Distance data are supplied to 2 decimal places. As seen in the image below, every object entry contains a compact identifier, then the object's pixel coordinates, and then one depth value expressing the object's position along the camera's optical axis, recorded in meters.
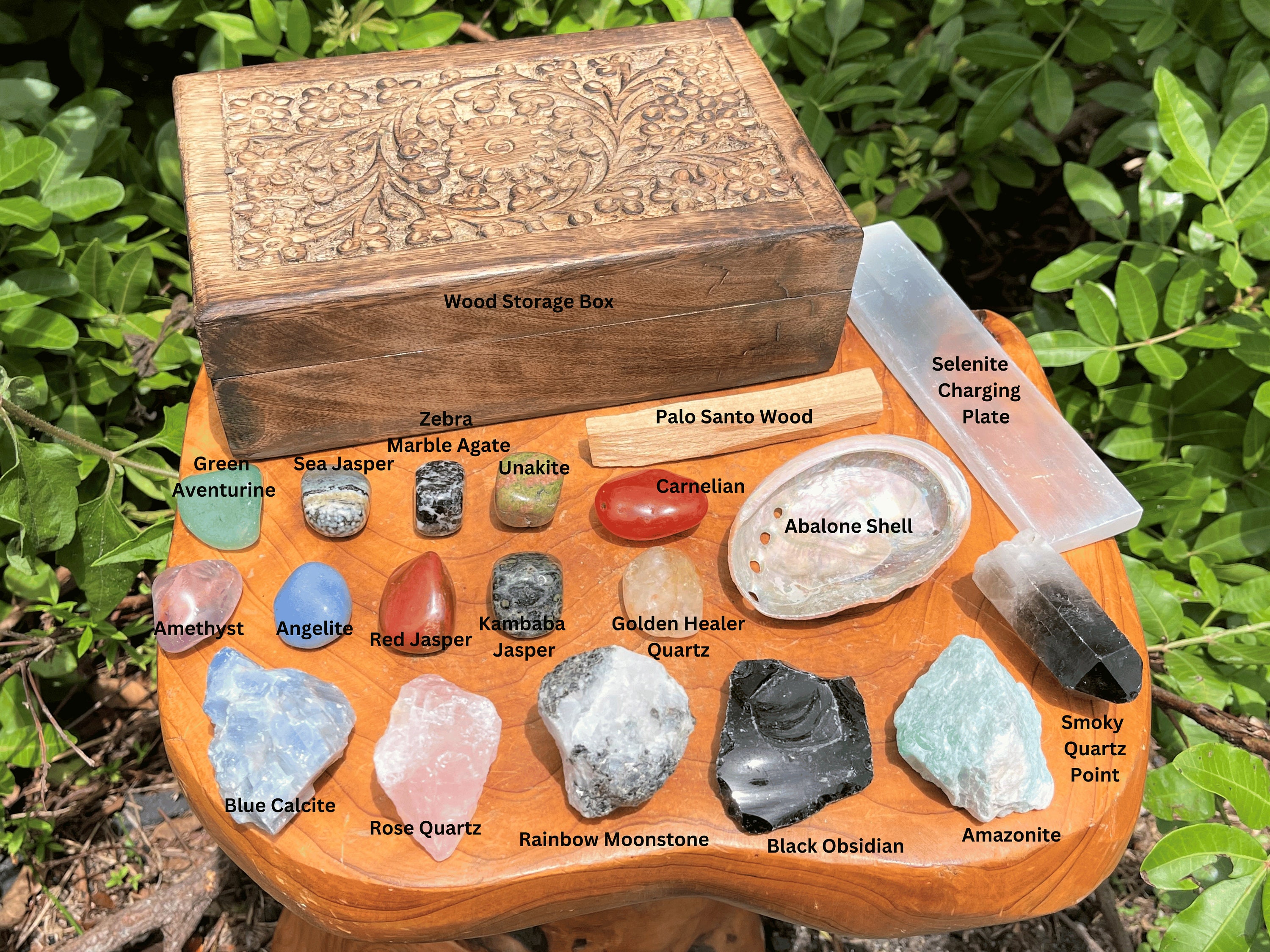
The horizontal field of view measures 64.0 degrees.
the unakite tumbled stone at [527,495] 0.35
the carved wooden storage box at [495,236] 0.33
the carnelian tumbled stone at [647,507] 0.35
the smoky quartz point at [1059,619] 0.31
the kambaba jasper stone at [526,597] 0.33
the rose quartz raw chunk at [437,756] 0.29
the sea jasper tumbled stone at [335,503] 0.35
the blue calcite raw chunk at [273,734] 0.29
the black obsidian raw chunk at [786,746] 0.30
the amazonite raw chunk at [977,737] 0.30
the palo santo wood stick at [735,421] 0.38
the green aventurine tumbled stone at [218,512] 0.35
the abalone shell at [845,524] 0.34
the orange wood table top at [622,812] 0.29
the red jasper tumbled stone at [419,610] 0.33
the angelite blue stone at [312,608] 0.33
